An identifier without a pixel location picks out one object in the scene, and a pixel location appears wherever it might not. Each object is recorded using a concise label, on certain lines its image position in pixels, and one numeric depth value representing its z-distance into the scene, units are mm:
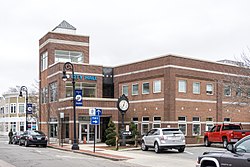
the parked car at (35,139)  34312
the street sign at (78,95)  29714
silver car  25094
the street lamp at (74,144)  28683
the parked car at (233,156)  9383
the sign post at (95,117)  25981
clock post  31761
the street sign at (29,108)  44569
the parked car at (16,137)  39656
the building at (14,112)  80625
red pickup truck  28692
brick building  34688
